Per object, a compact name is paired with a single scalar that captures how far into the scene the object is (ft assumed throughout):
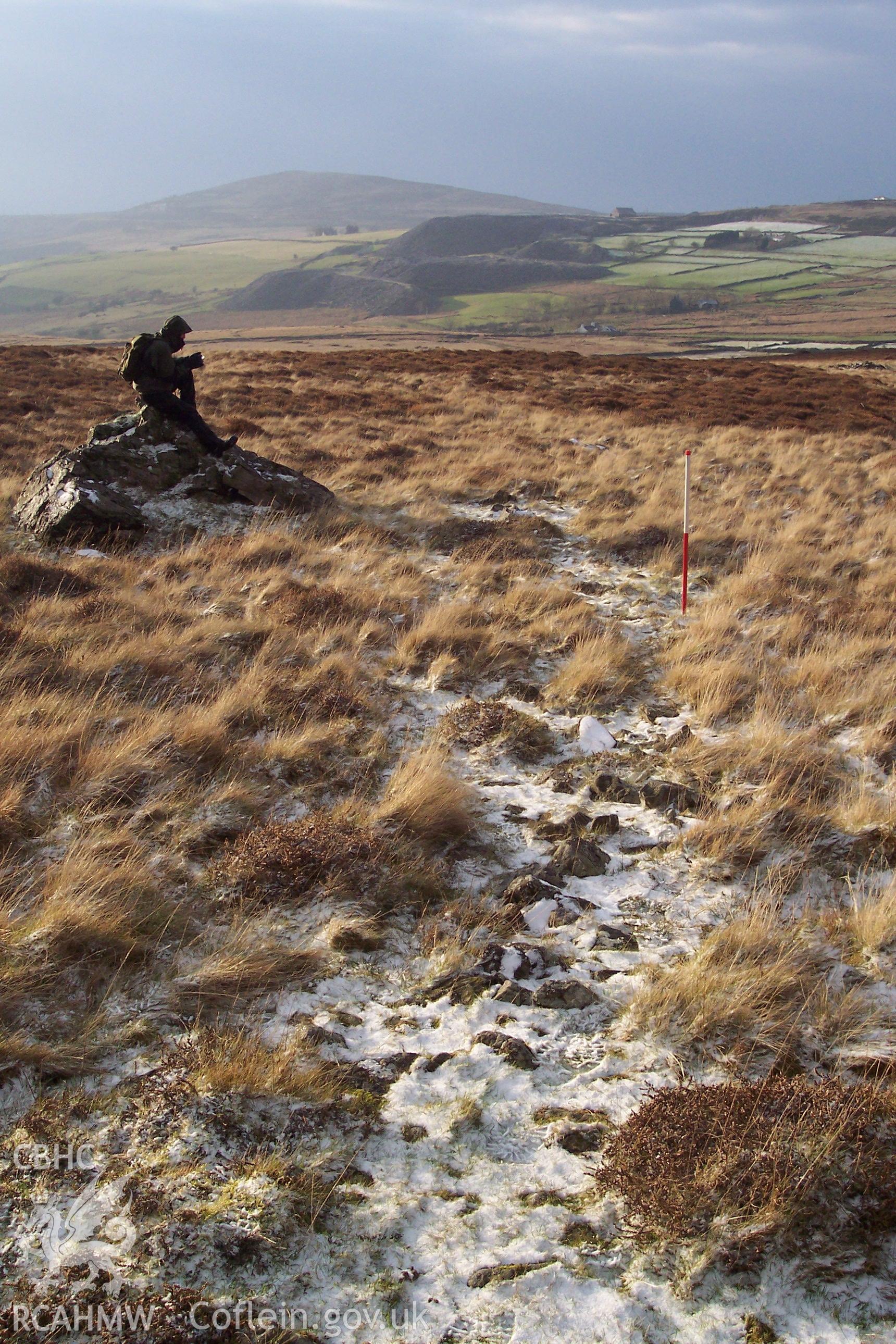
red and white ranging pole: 25.71
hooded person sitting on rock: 34.91
